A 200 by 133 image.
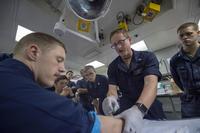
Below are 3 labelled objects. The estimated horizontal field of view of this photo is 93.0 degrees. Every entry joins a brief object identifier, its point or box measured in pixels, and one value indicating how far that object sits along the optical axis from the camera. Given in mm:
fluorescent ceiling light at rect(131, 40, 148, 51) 2260
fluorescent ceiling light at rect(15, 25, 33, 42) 1782
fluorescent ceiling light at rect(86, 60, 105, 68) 2876
